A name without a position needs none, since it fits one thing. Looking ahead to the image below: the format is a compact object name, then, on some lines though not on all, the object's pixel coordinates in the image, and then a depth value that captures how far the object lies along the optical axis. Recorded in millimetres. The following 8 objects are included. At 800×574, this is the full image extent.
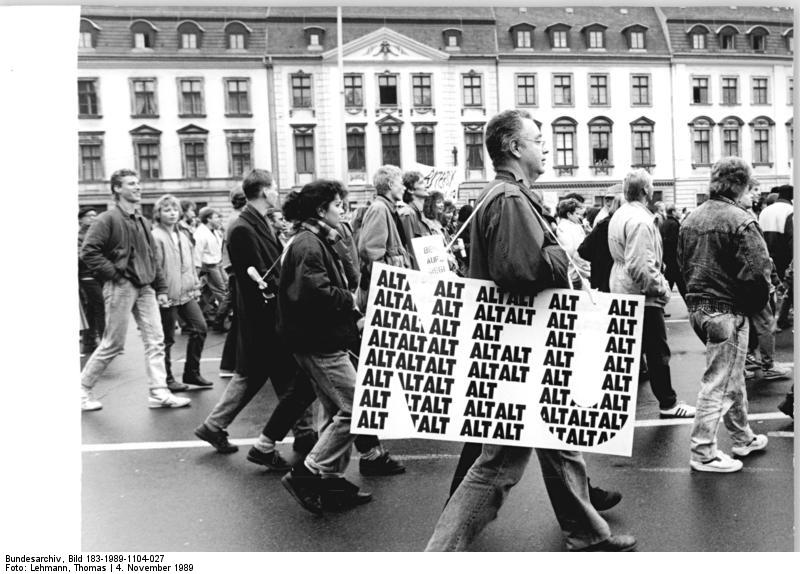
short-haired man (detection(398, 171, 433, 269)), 7332
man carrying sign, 3396
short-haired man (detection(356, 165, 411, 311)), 6578
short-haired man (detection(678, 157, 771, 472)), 4660
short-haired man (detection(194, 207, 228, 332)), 11531
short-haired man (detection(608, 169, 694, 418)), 5934
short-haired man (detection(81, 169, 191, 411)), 6750
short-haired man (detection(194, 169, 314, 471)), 5555
